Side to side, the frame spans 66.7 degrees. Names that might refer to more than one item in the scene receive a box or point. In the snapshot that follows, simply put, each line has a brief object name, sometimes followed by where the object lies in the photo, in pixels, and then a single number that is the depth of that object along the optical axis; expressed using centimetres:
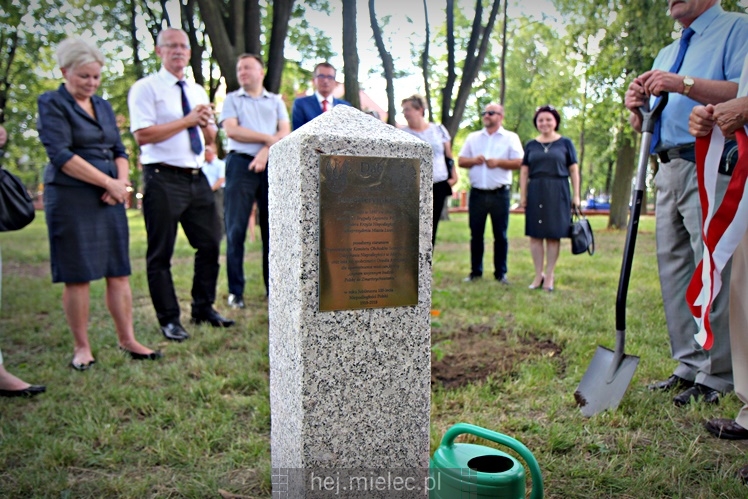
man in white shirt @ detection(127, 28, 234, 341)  423
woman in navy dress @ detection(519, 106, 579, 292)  620
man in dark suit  519
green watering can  170
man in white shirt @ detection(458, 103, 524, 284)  683
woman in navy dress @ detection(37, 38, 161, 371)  357
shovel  294
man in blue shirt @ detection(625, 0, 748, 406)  276
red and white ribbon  242
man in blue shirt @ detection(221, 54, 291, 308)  508
